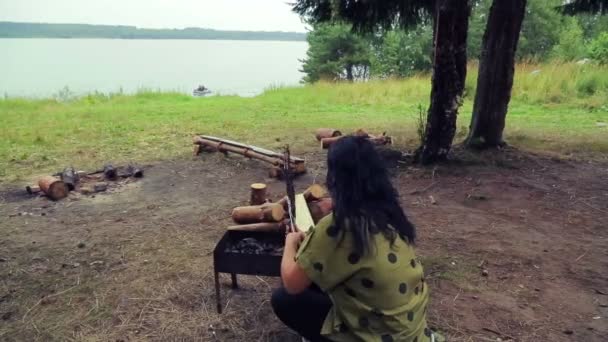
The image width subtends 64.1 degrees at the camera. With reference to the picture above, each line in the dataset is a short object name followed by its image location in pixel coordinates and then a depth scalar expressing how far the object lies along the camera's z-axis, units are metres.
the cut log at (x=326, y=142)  6.09
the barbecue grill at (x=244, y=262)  2.49
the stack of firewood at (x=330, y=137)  6.14
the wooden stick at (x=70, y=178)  4.93
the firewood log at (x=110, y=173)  5.32
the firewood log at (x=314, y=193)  3.16
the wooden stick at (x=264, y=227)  2.84
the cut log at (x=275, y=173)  5.20
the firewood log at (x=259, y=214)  2.90
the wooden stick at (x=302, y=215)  2.57
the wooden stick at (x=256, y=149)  5.32
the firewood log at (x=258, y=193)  3.70
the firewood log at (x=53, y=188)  4.69
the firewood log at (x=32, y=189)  4.86
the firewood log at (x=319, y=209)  3.07
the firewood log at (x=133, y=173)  5.40
